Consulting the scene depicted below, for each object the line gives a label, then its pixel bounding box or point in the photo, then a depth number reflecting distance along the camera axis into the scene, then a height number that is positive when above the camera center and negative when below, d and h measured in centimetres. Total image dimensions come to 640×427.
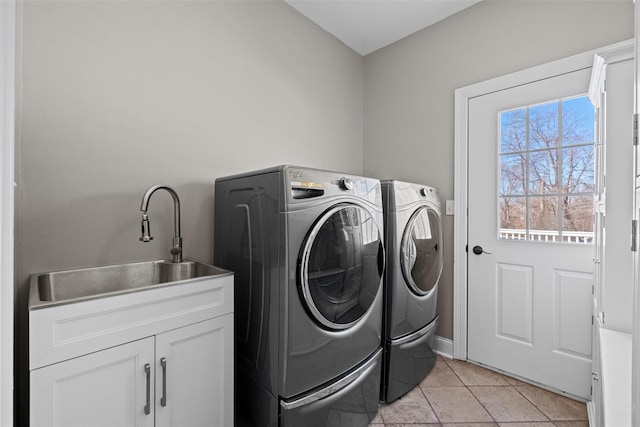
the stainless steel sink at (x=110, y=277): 132 -31
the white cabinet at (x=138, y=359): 94 -52
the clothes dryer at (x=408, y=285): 187 -46
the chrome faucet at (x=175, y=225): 145 -6
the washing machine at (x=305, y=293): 133 -38
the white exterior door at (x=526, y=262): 197 -33
